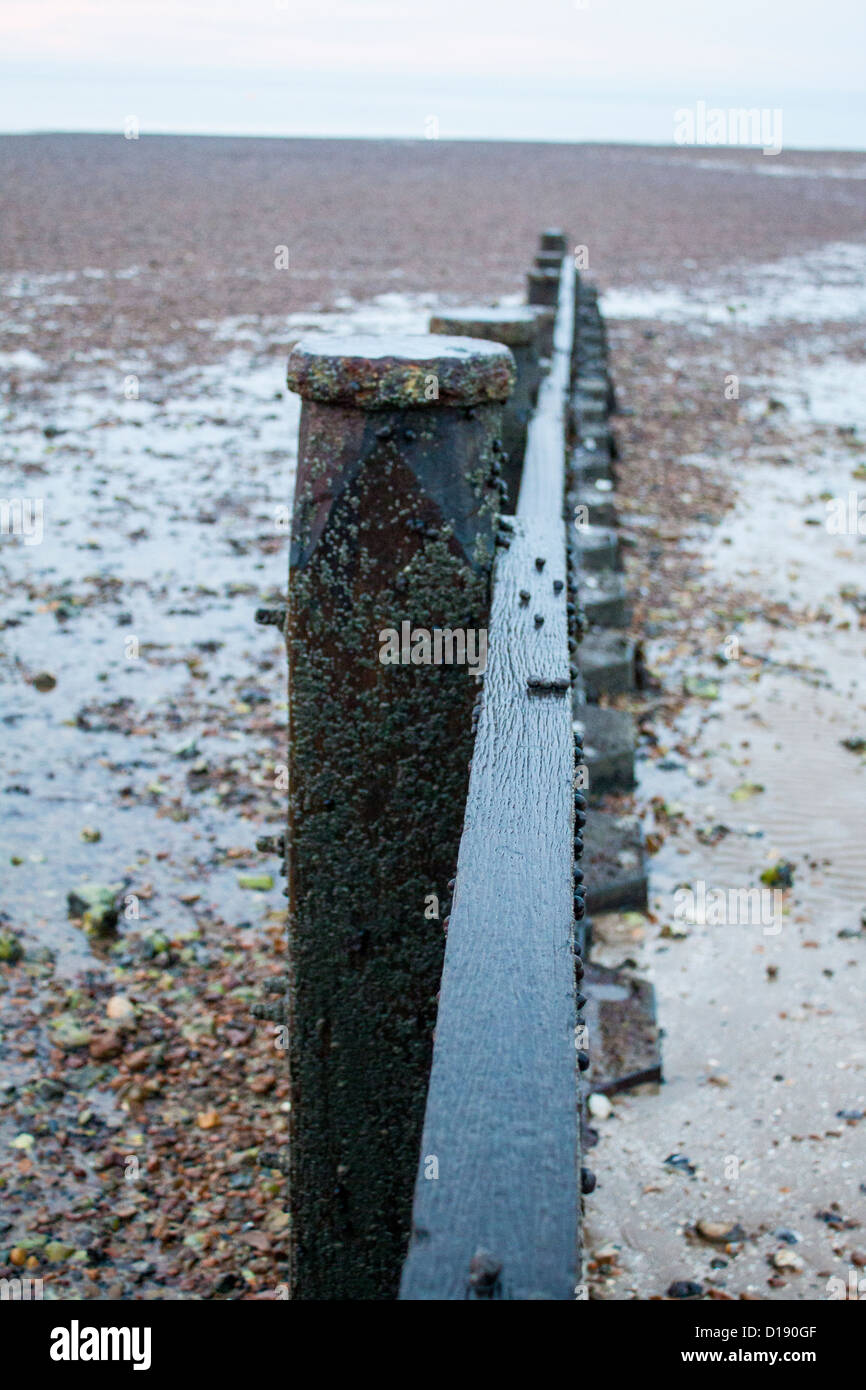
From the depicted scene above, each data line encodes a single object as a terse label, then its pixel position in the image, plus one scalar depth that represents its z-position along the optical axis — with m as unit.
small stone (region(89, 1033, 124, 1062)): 4.05
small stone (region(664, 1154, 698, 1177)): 3.78
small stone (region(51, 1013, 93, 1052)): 4.09
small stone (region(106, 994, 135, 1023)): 4.21
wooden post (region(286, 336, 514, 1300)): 2.05
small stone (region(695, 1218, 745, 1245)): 3.52
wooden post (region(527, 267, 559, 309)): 9.30
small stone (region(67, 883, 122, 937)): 4.66
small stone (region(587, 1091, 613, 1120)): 4.00
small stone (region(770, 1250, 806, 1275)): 3.41
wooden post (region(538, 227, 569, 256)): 12.66
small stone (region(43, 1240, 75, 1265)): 3.29
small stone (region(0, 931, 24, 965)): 4.46
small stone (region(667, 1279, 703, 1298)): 3.31
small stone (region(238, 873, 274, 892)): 5.02
